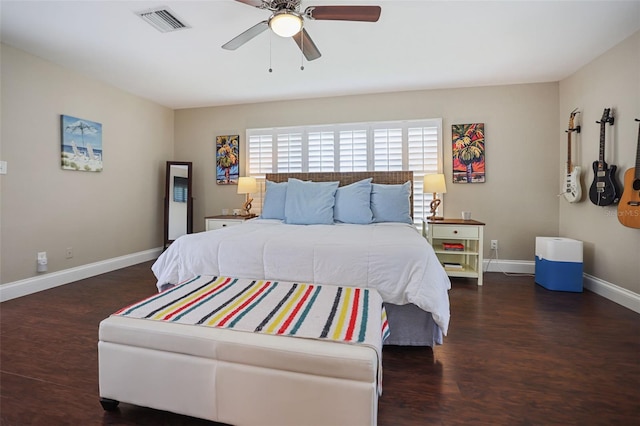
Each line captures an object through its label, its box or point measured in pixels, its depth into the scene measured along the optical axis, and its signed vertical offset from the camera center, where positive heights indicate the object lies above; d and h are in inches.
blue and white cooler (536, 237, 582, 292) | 122.5 -24.3
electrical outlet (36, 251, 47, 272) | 124.1 -23.6
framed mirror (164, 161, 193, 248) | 185.0 +3.0
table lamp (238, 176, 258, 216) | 167.2 +11.7
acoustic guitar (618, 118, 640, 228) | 97.9 +2.4
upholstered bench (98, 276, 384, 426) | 43.3 -26.4
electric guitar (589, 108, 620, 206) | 110.8 +10.2
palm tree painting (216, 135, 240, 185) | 185.9 +29.3
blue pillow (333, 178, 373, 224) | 126.5 +0.5
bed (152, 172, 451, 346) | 71.5 -15.2
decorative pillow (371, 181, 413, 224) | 127.9 +1.0
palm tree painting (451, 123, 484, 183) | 153.9 +28.2
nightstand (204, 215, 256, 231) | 157.0 -8.1
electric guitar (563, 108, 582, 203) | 131.0 +13.4
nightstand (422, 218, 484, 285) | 134.1 -17.3
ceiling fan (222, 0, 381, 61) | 73.5 +48.4
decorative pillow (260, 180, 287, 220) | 139.2 +1.9
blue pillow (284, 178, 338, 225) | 126.2 +1.4
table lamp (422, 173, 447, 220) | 143.9 +10.8
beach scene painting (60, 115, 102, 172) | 133.2 +28.9
